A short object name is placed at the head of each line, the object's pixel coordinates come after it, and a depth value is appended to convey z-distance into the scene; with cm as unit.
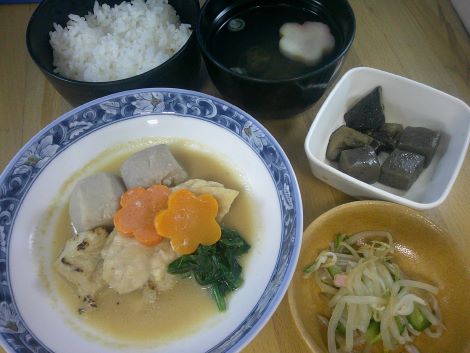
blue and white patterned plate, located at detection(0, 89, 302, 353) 23
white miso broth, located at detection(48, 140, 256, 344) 24
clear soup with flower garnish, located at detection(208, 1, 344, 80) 31
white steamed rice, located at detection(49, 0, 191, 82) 31
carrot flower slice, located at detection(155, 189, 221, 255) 25
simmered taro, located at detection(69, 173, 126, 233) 27
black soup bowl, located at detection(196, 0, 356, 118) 28
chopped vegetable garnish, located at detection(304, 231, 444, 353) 24
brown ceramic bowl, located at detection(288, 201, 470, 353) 23
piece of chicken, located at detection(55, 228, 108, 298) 25
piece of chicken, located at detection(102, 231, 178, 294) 25
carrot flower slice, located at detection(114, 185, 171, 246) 26
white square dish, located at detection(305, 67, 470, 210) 27
